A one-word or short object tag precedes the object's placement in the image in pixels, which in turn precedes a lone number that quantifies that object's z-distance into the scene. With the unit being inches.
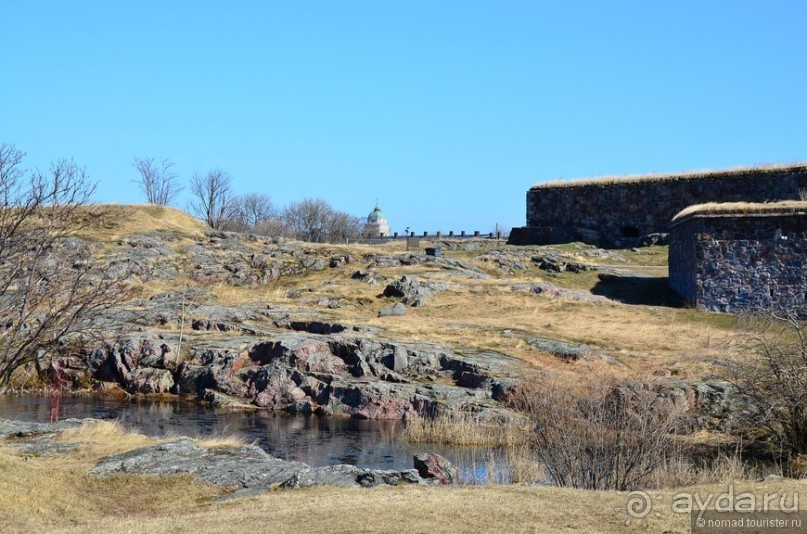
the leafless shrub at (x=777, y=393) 859.4
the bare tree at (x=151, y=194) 3708.2
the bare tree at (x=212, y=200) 3668.8
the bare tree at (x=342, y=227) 4052.7
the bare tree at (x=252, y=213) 4445.4
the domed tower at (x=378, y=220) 6825.3
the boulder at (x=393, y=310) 1658.5
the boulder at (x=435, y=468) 773.9
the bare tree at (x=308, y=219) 4160.9
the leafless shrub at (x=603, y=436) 734.5
